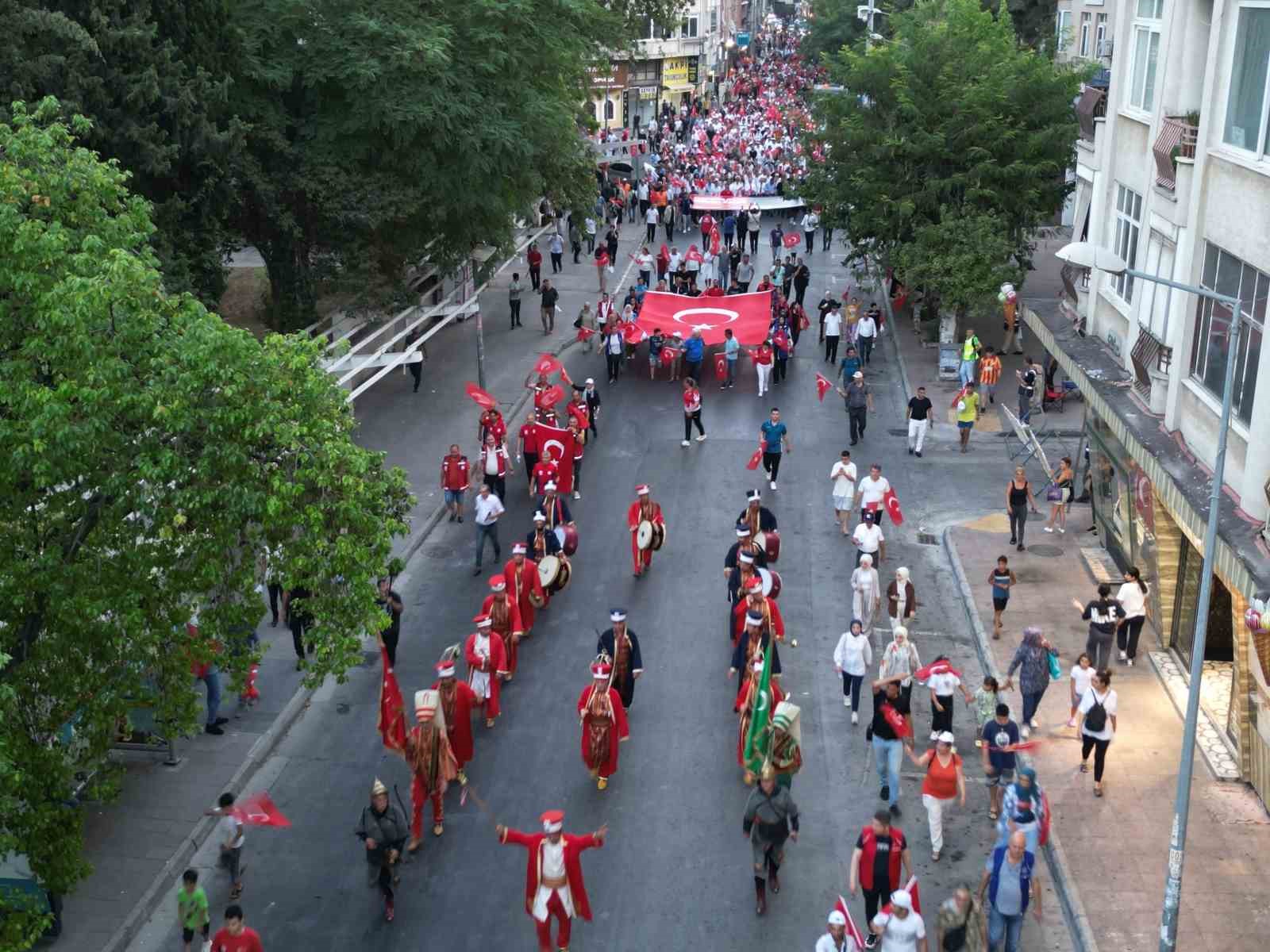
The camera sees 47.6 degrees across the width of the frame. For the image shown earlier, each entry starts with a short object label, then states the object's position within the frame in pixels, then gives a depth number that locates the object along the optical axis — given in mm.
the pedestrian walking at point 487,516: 20578
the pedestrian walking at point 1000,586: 18159
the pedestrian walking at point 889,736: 13852
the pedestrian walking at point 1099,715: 14375
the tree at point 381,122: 25922
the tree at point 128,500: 10562
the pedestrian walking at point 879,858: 11688
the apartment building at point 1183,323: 14906
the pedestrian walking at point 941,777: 12977
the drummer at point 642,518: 20172
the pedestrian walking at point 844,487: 21547
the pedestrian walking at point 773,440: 23297
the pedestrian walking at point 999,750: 13492
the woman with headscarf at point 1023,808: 11859
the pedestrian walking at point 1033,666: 15391
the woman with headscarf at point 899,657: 15164
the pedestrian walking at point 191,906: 11695
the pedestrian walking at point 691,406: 26141
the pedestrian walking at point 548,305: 35281
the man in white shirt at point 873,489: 21047
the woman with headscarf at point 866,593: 17641
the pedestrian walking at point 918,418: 25484
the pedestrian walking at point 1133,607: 17406
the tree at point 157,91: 19359
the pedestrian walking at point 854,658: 15578
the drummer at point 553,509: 20266
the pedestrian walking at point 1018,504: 20859
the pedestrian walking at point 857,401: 25797
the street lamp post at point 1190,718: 10852
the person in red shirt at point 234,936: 10891
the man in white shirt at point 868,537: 19266
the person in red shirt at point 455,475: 22422
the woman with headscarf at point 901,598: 17453
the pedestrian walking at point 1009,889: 11367
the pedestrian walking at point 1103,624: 16641
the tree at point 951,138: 31531
